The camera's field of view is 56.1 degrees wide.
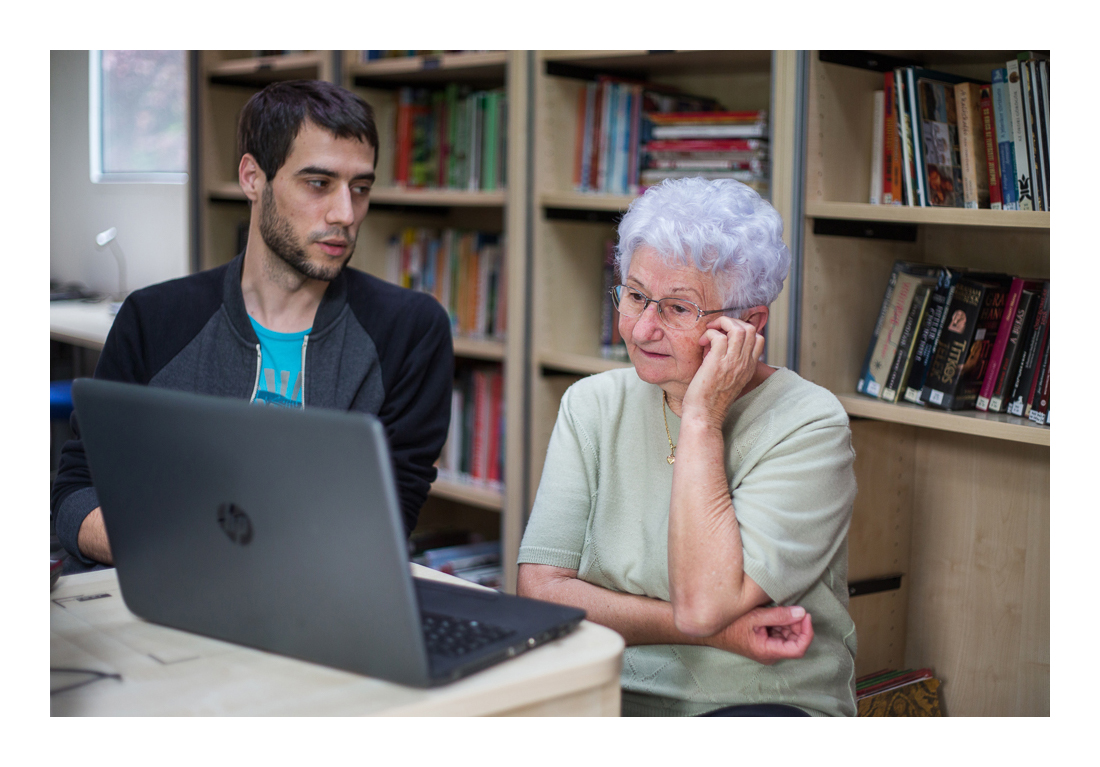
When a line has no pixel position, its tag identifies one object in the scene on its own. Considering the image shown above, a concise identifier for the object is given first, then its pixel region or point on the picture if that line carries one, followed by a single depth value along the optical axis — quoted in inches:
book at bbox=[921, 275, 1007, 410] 74.0
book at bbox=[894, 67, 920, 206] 76.5
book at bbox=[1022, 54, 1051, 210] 69.8
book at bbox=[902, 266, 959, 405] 76.0
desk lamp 173.0
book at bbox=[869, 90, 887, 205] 79.9
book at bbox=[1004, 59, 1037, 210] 71.0
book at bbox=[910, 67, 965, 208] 75.8
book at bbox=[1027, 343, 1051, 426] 70.7
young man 67.0
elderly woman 51.0
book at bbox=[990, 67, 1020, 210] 72.1
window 180.4
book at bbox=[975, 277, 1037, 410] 73.5
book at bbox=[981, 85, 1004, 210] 73.4
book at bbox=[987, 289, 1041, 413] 72.9
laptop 33.3
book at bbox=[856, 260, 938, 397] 80.7
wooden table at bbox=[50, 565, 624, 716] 34.8
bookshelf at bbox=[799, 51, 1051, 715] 79.4
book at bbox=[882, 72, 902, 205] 78.1
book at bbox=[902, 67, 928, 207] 76.1
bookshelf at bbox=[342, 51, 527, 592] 102.8
